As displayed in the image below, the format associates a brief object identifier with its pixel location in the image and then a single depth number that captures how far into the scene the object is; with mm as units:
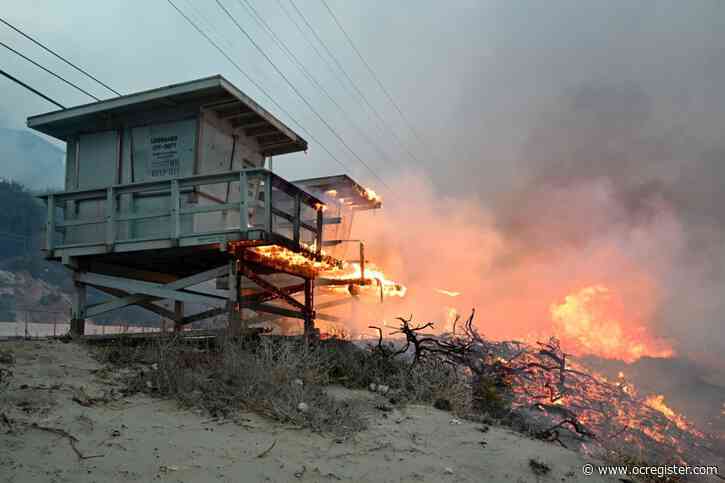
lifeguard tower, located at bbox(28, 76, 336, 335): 10695
